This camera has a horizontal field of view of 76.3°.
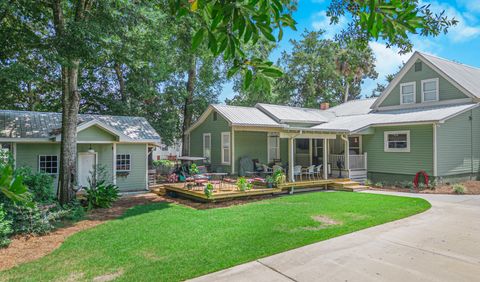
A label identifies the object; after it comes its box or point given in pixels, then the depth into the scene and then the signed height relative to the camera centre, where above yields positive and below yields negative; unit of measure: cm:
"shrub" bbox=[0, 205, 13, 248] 634 -171
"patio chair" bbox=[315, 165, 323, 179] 1508 -126
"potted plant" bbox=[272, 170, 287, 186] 1261 -118
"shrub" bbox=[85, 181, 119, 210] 1045 -165
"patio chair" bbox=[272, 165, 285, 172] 1402 -89
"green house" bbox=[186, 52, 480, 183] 1444 +80
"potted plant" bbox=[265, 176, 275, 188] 1266 -134
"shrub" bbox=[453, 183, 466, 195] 1237 -163
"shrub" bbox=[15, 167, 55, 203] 866 -107
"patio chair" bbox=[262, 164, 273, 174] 1545 -101
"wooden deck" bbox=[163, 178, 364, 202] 1112 -165
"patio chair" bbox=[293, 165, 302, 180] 1399 -98
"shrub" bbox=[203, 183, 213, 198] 1060 -144
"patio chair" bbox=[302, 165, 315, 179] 1461 -104
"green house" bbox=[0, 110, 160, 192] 1217 +22
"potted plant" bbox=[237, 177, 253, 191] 1153 -137
